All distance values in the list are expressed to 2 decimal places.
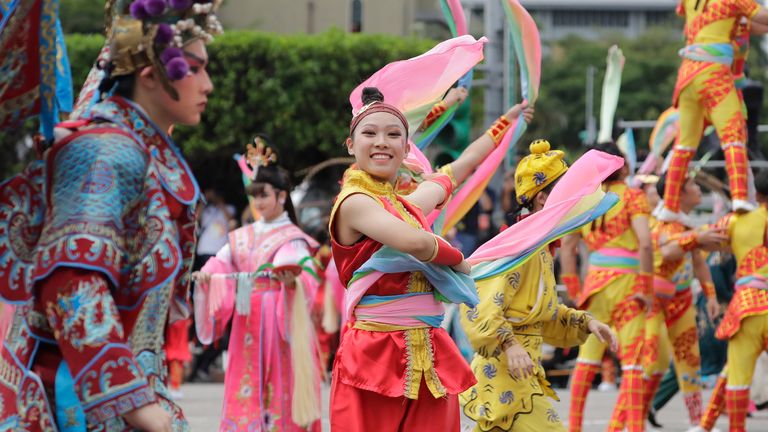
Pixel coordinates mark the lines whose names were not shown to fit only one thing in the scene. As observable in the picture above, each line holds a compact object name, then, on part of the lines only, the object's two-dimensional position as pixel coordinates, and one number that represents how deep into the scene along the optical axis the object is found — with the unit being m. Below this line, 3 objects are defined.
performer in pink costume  16.66
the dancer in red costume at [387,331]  9.91
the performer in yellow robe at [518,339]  11.80
